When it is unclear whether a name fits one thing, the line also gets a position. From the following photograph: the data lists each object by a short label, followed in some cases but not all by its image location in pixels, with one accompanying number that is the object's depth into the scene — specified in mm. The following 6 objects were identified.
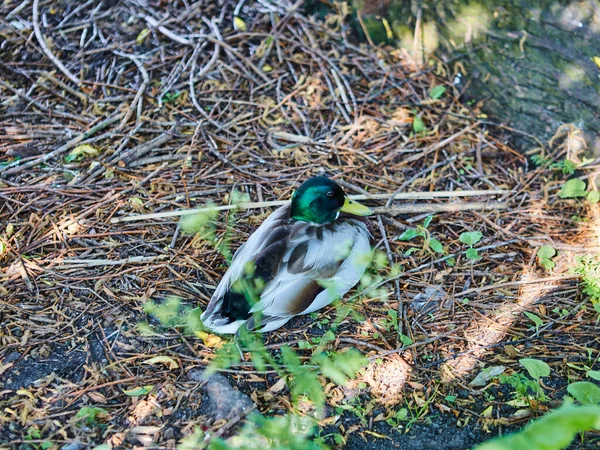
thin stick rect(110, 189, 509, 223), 3232
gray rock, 2369
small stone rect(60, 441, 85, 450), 2242
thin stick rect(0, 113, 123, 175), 3473
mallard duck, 2682
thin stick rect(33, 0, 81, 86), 4016
